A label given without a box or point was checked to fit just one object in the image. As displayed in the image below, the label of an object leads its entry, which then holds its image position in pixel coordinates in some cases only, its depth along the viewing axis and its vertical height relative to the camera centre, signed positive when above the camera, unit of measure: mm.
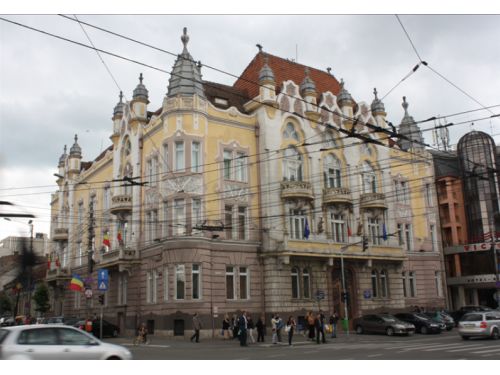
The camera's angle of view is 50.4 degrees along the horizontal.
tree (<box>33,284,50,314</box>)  55906 +610
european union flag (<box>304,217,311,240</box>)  37688 +4497
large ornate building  35156 +6370
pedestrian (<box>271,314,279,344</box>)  28294 -1526
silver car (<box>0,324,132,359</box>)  11836 -902
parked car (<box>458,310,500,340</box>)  26875 -1750
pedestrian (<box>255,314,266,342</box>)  30375 -1901
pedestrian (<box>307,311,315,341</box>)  30766 -1605
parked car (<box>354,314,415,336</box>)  34281 -2064
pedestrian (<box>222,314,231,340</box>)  32562 -1756
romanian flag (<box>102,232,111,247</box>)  40656 +4618
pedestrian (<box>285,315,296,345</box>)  27688 -1678
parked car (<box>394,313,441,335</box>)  35750 -2053
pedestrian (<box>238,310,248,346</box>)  27516 -1528
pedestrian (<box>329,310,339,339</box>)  32944 -1792
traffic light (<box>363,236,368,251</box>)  37597 +3464
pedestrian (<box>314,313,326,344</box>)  29203 -1707
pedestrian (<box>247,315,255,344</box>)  30516 -1705
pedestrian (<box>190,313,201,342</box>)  30656 -1603
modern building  53094 +6757
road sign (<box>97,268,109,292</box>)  27297 +1153
